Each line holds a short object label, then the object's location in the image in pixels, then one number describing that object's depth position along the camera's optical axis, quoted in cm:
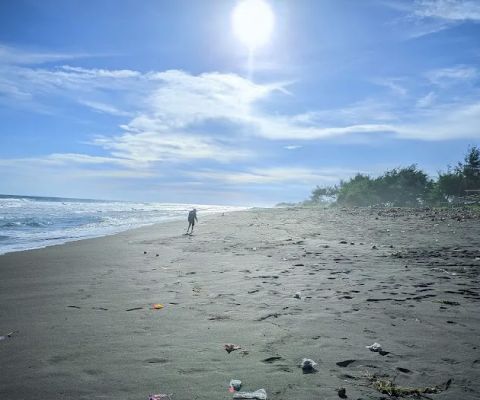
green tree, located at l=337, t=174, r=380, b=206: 6919
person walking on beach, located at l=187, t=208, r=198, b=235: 2260
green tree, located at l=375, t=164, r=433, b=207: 6272
